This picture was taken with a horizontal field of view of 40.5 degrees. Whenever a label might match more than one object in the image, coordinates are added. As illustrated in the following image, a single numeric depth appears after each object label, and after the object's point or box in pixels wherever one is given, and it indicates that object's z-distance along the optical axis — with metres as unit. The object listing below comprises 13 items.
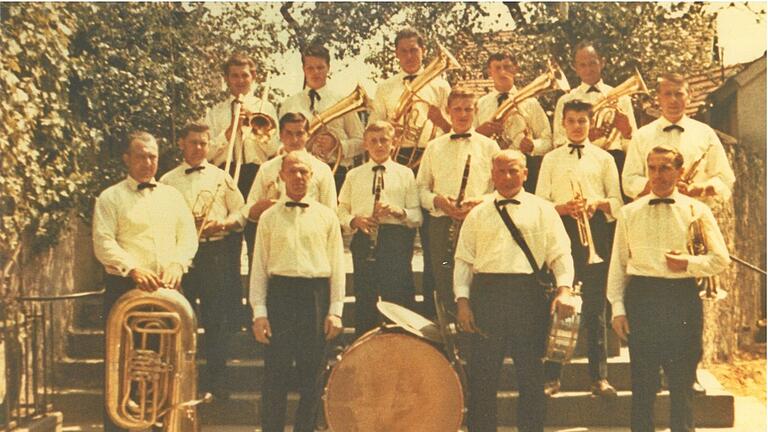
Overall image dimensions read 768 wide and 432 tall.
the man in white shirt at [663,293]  5.68
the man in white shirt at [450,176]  6.21
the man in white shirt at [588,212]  6.13
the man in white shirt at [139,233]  5.79
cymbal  5.41
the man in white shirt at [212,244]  6.18
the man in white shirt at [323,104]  6.48
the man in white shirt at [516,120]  6.49
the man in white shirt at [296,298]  5.76
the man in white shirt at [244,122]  6.43
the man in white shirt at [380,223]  6.23
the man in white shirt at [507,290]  5.66
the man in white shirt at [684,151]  6.04
